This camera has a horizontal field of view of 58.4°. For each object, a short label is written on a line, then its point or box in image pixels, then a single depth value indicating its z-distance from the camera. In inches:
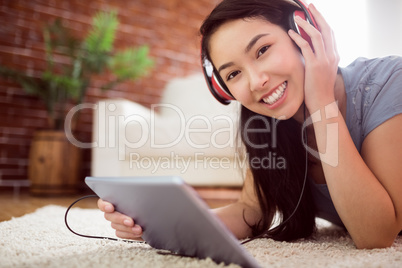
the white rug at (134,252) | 25.3
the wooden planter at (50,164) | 89.8
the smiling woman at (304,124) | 28.1
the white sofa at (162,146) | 77.6
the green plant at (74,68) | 92.2
